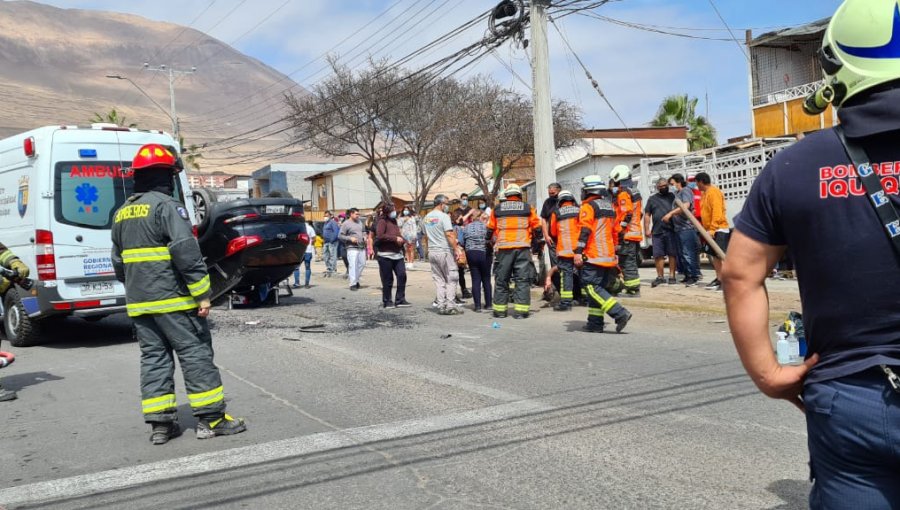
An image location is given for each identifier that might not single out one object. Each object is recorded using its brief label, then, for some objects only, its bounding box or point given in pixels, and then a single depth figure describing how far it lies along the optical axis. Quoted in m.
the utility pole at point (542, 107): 13.27
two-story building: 22.69
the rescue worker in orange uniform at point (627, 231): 12.05
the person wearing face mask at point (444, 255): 11.70
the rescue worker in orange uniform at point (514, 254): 10.83
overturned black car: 11.84
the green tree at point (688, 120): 38.09
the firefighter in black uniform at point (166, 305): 5.15
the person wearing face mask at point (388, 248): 12.35
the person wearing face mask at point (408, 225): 18.69
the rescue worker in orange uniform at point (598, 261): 8.93
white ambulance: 9.09
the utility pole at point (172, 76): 38.84
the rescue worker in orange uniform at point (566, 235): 10.60
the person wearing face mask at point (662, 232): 12.83
